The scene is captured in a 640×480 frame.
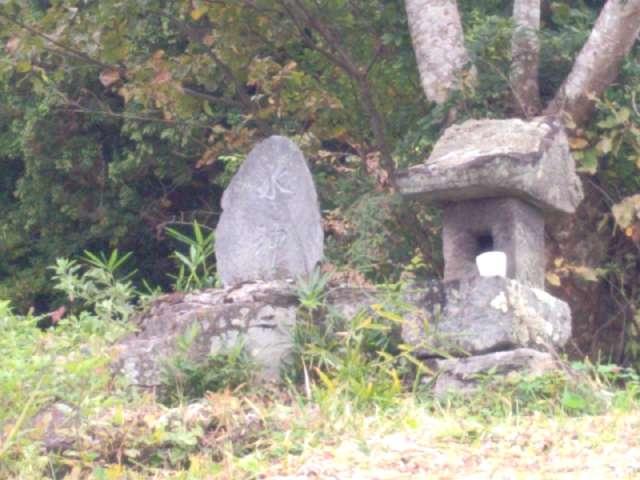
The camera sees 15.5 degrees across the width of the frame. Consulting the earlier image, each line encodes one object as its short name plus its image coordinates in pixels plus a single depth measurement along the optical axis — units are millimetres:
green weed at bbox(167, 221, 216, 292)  11966
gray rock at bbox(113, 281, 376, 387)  10781
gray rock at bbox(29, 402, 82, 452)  8863
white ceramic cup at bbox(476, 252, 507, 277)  10904
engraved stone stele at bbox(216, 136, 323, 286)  11616
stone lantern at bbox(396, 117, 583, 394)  10706
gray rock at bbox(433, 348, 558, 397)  10336
